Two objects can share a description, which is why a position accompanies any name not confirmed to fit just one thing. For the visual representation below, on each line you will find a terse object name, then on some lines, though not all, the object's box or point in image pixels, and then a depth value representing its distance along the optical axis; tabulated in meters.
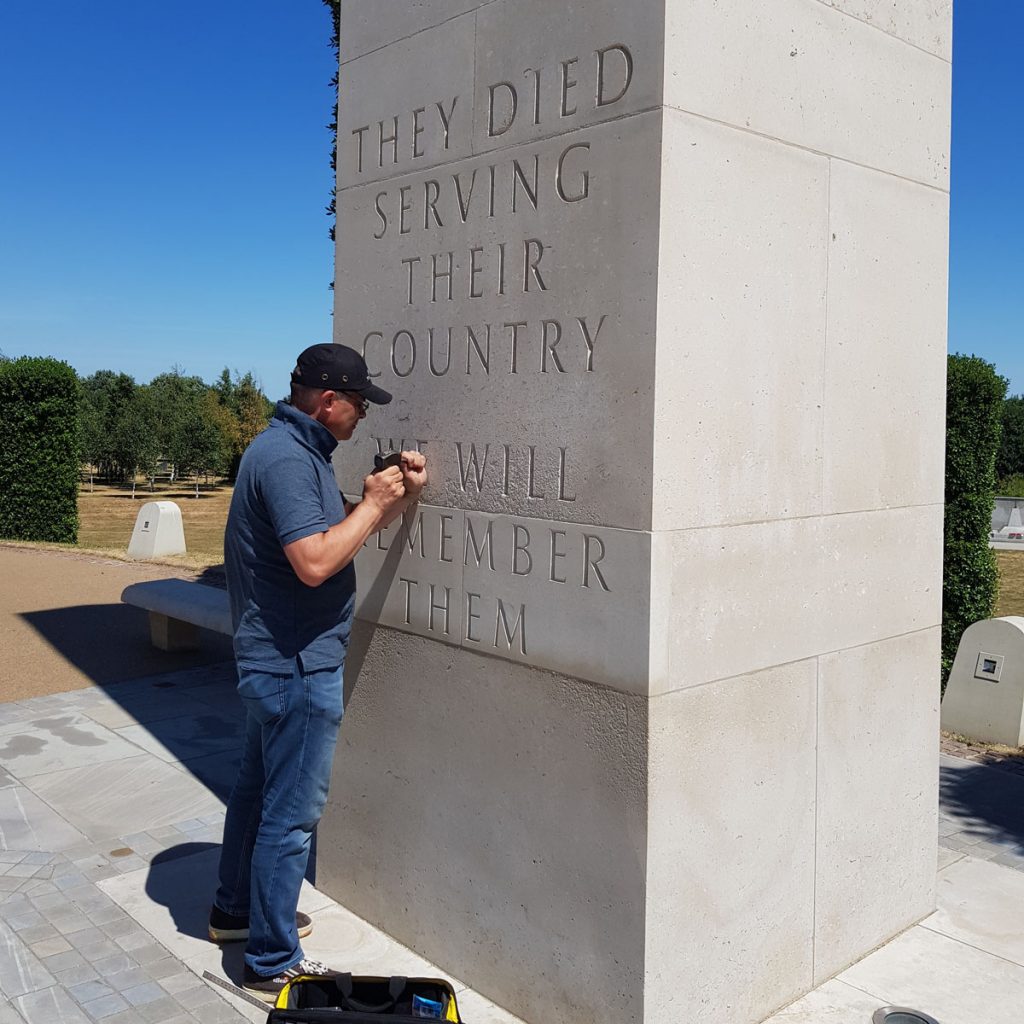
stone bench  7.96
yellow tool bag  2.86
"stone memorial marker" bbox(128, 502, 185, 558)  15.07
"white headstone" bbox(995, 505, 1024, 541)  27.20
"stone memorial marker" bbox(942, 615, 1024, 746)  6.75
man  3.36
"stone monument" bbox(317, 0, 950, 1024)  2.97
